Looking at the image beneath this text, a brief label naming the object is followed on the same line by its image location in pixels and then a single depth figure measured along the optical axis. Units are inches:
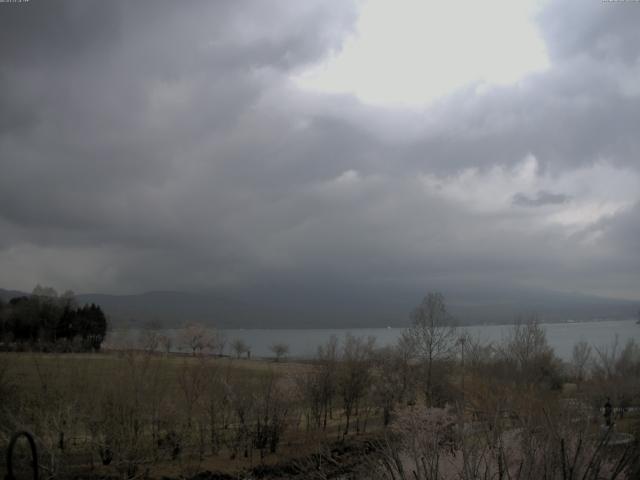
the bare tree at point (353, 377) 2133.4
